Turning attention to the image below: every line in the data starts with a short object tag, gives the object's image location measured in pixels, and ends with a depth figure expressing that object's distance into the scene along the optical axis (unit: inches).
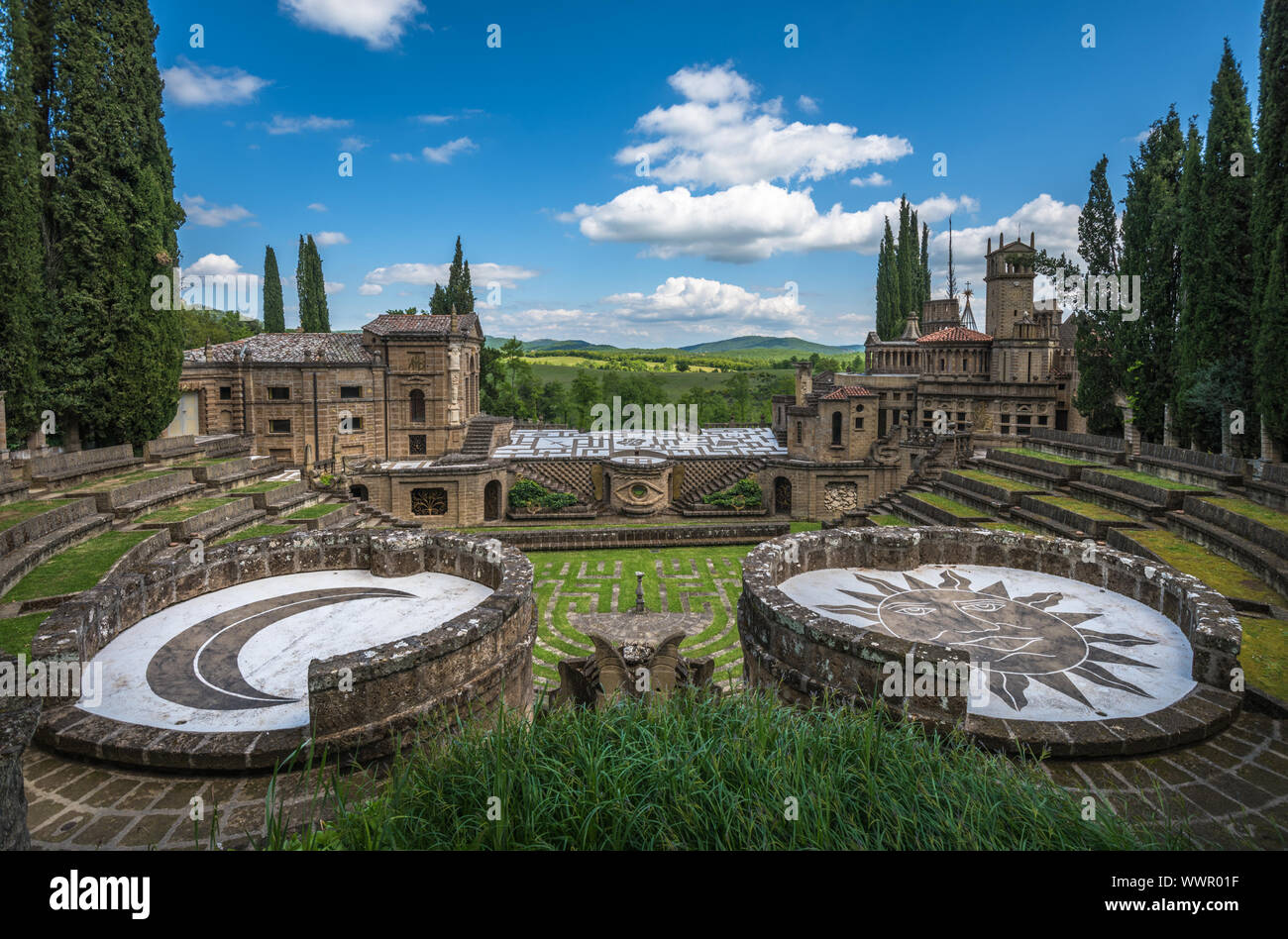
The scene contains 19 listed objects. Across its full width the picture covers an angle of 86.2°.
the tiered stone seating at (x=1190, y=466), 725.3
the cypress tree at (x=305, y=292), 1943.0
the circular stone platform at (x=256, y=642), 292.7
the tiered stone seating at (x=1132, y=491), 700.0
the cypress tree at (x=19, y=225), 746.2
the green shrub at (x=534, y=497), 1423.5
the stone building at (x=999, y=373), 1649.9
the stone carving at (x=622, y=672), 341.7
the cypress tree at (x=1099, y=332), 1250.0
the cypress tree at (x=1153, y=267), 1091.3
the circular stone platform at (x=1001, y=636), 276.7
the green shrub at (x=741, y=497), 1451.8
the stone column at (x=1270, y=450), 786.2
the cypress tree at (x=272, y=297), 2063.2
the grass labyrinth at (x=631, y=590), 646.5
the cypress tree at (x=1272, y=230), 722.8
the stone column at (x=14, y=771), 150.2
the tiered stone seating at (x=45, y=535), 501.4
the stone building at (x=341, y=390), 1489.9
